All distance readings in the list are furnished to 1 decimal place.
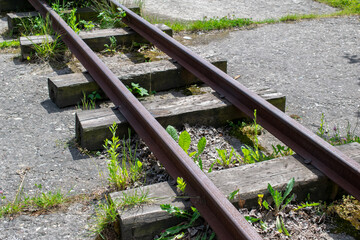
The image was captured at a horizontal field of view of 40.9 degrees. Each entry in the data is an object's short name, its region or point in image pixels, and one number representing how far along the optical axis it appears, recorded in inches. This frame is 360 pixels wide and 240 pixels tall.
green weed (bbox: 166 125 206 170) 136.8
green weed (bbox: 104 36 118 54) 233.0
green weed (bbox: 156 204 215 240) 107.3
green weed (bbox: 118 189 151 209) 110.0
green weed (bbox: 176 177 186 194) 112.7
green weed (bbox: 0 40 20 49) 241.3
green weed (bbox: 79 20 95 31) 246.0
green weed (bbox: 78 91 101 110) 175.2
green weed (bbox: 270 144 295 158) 137.6
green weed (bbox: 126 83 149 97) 182.1
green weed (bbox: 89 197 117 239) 109.1
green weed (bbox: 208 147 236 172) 134.3
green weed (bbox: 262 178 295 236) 110.4
